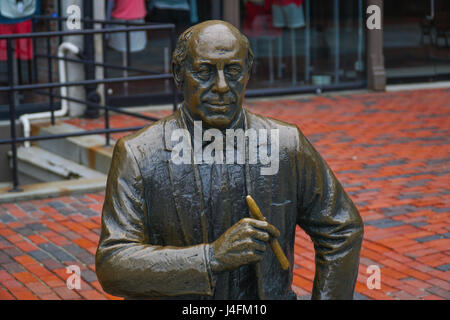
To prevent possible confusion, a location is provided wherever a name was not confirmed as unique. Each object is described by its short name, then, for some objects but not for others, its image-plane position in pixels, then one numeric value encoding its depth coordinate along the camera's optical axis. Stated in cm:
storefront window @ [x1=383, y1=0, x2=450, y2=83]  1401
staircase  791
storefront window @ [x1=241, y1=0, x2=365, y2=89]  1339
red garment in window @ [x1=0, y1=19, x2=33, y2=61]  1088
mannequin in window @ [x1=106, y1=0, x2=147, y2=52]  1178
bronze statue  250
